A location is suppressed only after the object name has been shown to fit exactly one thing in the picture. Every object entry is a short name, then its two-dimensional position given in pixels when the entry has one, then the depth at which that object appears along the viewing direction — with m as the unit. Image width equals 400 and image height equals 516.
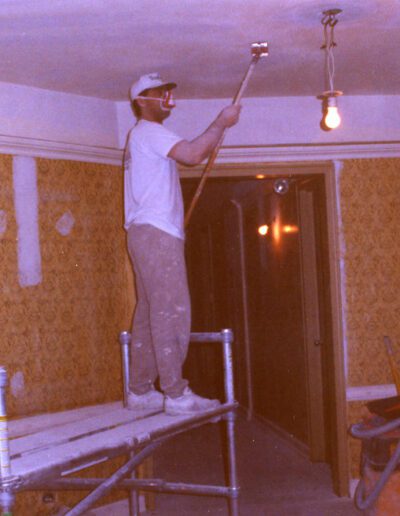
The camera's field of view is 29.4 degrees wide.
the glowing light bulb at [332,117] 4.14
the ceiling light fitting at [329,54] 3.80
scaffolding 2.69
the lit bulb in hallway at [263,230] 8.39
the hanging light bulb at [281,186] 6.85
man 3.70
